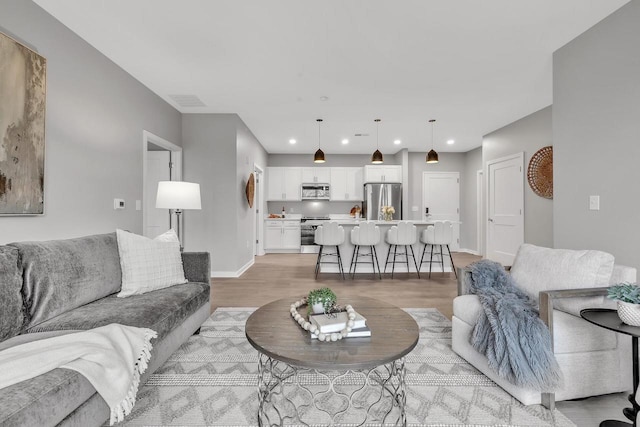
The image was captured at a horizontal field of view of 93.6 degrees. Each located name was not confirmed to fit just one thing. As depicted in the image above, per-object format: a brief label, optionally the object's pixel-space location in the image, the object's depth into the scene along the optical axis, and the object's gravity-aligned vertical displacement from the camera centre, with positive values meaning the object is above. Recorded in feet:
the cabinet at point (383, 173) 24.62 +3.34
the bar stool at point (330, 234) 15.48 -1.05
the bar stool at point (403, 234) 15.61 -1.07
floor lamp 10.49 +0.66
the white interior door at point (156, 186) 14.56 +1.39
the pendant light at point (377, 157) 17.28 +3.28
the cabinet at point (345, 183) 25.77 +2.64
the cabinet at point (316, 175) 25.65 +3.32
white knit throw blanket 3.87 -2.01
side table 4.39 -1.68
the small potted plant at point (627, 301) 4.47 -1.37
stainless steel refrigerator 24.08 +1.26
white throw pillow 7.39 -1.30
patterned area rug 5.13 -3.50
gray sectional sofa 3.58 -1.95
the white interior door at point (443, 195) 25.52 +1.58
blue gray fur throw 5.15 -2.34
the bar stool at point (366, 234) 15.49 -1.06
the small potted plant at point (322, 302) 5.47 -1.61
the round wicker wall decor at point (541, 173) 14.57 +2.04
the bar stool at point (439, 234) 15.85 -1.08
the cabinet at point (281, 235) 24.72 -1.75
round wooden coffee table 4.17 -1.98
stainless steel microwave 25.64 +1.99
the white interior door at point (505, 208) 16.65 +0.35
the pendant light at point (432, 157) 17.26 +3.28
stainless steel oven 24.56 -2.06
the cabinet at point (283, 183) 25.58 +2.63
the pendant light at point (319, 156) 17.25 +3.32
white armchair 5.47 -2.23
